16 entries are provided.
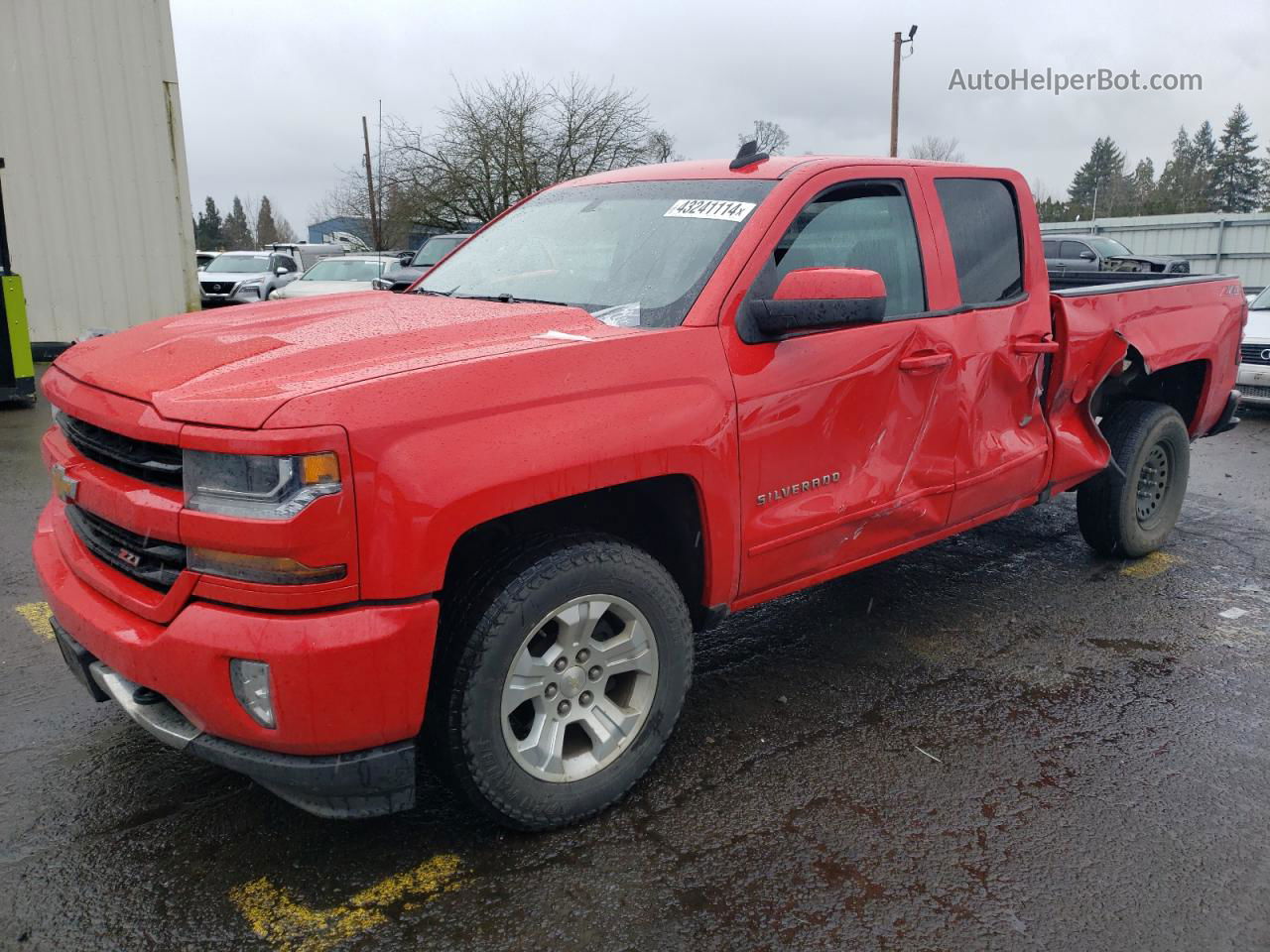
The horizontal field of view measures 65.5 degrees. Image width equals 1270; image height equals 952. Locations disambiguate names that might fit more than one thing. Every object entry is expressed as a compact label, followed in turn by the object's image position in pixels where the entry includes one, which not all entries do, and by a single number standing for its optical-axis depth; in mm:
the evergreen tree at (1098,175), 86381
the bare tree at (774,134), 50688
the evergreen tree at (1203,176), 56688
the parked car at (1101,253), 12641
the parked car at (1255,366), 9859
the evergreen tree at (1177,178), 53391
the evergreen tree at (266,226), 99562
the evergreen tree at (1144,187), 54688
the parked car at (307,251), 26186
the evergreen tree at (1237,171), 64500
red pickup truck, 2242
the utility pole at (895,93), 29125
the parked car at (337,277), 15742
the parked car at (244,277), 19812
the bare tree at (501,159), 28188
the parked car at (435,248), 13458
